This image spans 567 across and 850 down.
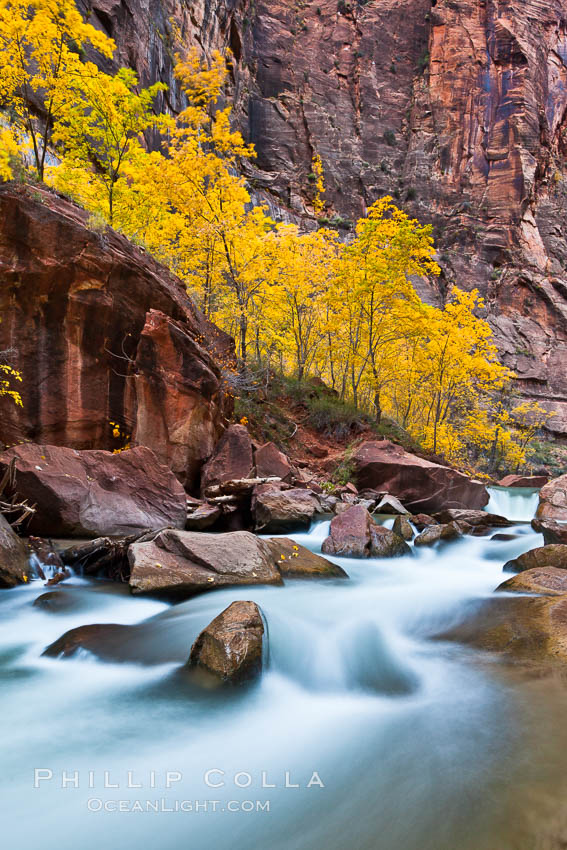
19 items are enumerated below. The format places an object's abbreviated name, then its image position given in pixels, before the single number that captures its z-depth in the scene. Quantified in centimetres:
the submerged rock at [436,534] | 966
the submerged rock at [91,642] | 450
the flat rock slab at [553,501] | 1404
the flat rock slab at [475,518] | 1195
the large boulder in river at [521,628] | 423
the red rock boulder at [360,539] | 855
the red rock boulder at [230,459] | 1103
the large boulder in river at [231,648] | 402
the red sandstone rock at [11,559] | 585
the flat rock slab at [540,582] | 567
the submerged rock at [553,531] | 920
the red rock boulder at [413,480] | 1396
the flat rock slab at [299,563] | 697
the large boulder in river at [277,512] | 964
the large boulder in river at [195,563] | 582
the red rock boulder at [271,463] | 1212
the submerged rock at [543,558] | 668
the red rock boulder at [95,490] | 743
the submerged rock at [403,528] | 1002
